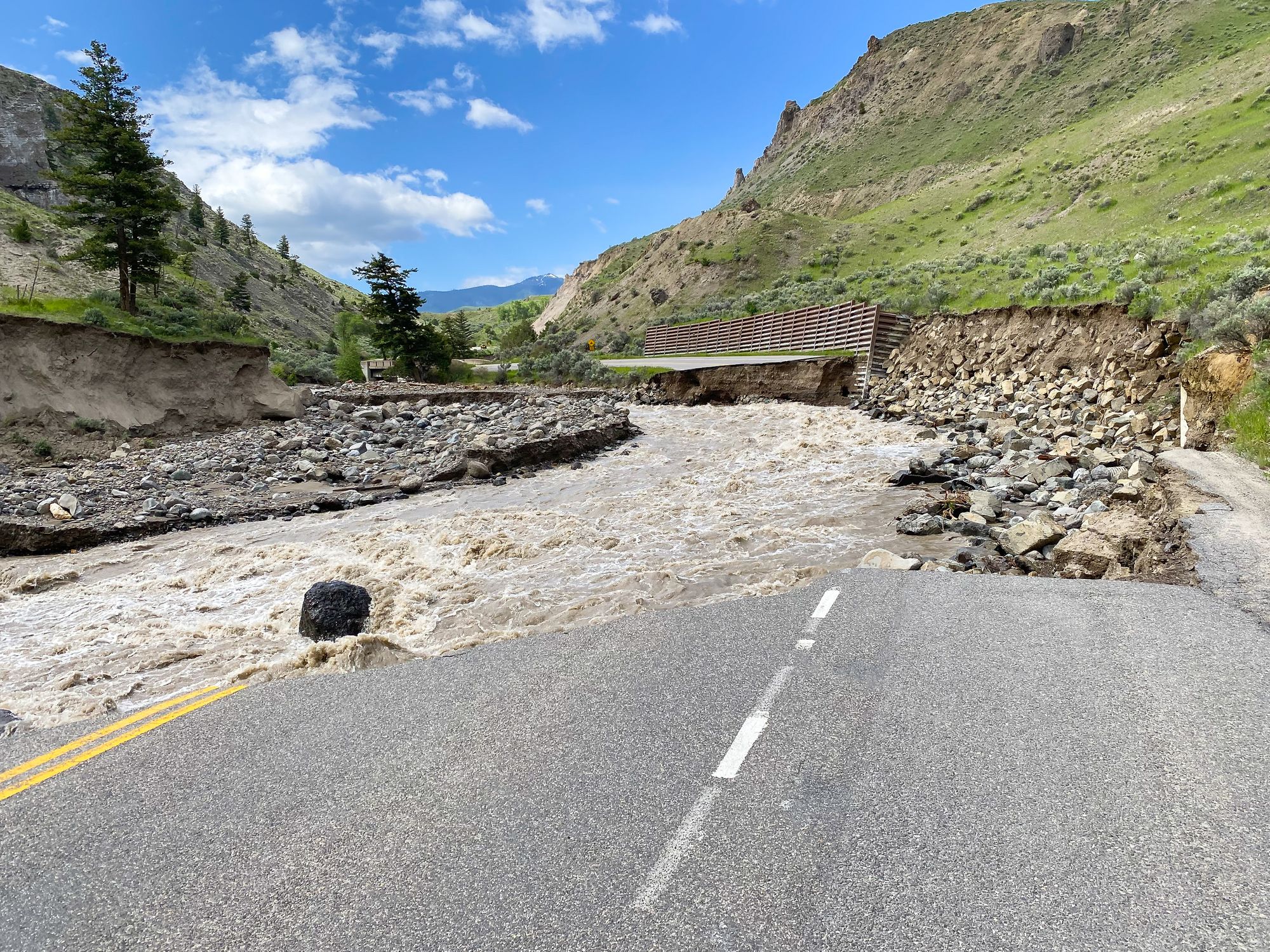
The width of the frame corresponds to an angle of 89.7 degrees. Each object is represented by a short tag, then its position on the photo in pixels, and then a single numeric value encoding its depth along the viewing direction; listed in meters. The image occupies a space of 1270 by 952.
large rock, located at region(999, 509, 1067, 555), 8.16
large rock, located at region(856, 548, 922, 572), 7.81
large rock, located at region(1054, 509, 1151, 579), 7.23
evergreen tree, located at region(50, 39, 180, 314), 30.83
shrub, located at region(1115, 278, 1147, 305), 17.84
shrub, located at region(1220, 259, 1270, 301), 13.47
